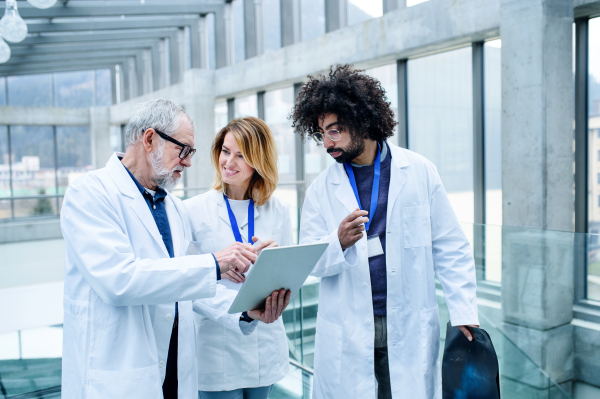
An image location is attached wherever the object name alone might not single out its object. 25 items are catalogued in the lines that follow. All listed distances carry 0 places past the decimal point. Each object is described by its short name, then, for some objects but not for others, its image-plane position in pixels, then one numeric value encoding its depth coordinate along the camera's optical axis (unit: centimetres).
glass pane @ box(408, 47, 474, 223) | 598
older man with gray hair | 147
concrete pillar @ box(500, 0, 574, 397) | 434
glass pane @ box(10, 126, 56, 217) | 1470
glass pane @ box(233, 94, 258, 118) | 996
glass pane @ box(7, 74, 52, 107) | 1498
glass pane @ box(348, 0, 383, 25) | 689
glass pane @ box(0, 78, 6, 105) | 1483
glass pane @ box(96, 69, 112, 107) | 1636
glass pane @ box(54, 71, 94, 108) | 1574
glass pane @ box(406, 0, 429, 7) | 603
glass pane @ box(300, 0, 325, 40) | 809
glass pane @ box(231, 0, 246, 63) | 1021
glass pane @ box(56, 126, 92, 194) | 1546
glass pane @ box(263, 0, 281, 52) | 917
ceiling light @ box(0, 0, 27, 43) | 453
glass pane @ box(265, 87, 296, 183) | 896
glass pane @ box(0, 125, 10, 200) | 1444
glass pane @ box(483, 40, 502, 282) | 561
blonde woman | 195
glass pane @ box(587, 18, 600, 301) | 479
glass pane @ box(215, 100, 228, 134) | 1080
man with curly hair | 195
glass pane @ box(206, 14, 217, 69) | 1126
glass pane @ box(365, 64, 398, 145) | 685
